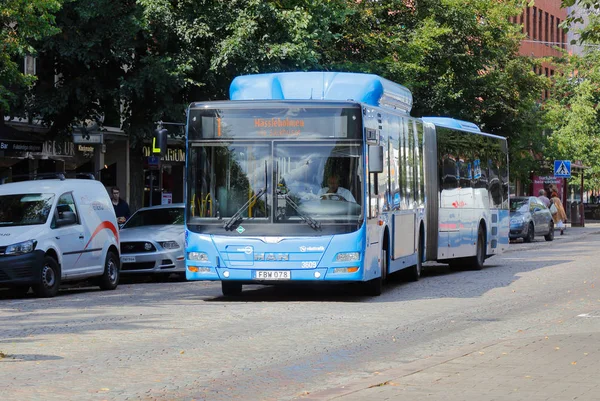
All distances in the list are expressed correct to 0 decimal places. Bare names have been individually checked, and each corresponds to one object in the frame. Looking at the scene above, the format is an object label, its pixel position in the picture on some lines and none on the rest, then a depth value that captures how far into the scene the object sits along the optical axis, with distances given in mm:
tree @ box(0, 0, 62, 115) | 23203
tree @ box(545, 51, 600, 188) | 67656
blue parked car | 46125
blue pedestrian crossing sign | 57969
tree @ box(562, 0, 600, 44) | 21375
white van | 19562
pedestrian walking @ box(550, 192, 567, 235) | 54625
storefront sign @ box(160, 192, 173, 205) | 46062
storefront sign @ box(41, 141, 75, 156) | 37125
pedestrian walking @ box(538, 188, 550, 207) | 51781
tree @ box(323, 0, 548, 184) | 38906
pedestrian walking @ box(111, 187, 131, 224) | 28109
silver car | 24156
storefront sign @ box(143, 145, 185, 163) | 45581
